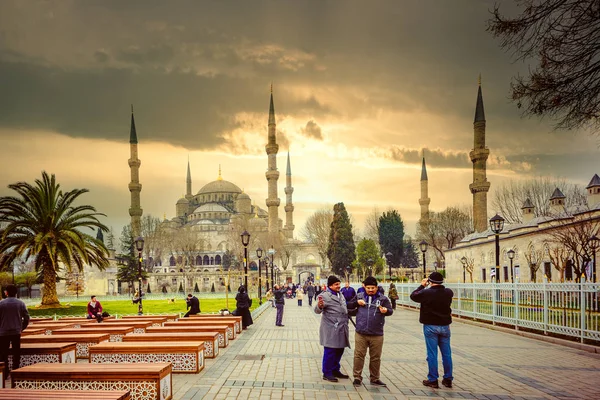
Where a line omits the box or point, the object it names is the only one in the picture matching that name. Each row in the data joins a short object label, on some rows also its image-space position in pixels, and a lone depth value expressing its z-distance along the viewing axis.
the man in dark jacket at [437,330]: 6.36
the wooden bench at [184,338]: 8.30
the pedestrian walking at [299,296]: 27.12
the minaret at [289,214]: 95.31
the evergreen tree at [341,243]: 56.53
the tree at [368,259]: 56.31
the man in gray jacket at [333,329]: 6.79
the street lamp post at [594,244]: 20.25
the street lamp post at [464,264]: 40.80
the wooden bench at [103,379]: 5.44
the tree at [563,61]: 6.75
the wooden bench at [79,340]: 8.84
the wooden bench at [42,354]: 7.61
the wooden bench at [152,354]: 7.23
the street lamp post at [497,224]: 16.05
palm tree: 23.09
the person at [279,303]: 15.34
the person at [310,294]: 27.79
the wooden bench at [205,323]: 10.84
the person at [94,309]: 13.75
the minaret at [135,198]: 68.12
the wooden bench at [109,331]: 10.24
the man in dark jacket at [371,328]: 6.45
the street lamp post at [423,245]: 21.86
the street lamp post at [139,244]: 19.67
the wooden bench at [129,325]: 11.31
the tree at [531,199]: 46.35
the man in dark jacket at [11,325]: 7.18
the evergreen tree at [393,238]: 64.62
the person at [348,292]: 10.05
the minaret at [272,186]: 71.12
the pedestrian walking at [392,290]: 18.89
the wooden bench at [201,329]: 9.45
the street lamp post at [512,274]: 33.06
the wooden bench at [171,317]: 15.16
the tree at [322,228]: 69.38
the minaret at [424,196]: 70.92
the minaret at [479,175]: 51.78
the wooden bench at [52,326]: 12.08
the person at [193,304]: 14.07
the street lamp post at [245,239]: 20.27
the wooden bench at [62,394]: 4.18
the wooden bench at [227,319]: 12.06
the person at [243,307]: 13.91
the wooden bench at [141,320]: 12.52
